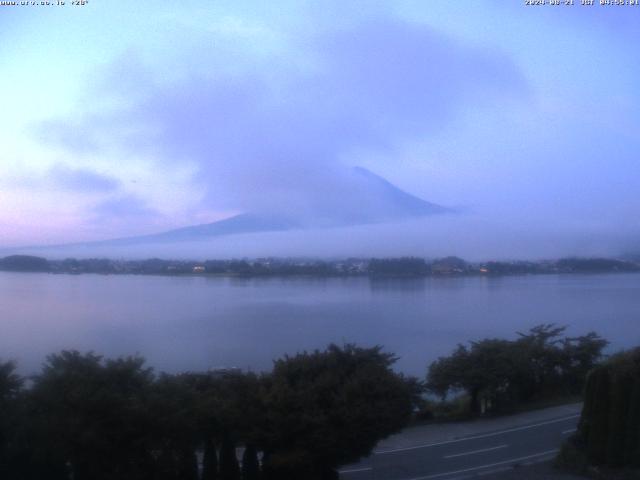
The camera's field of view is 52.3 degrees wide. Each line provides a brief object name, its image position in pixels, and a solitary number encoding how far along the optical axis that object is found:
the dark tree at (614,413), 9.43
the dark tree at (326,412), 9.55
